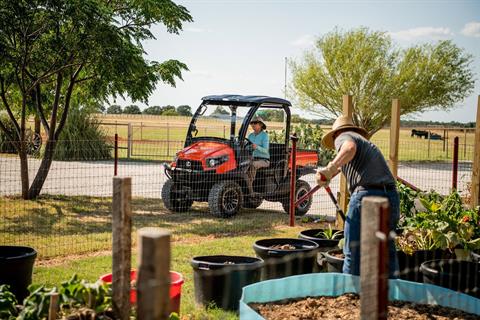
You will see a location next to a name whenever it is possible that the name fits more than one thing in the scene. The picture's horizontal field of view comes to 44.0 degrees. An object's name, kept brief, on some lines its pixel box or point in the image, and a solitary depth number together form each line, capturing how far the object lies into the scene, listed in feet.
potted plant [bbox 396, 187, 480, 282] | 19.47
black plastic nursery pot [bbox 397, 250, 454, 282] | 19.21
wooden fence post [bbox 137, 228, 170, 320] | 7.20
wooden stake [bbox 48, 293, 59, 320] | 10.19
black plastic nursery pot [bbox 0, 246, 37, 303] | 15.15
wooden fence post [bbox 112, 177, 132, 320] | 9.75
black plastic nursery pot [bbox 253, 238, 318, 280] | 17.99
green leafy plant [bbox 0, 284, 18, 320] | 10.96
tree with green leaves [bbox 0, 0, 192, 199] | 38.06
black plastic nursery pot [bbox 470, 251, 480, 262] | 18.88
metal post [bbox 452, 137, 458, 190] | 28.75
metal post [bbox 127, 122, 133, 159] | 85.08
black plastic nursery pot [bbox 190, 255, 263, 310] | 16.20
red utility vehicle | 33.53
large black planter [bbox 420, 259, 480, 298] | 16.37
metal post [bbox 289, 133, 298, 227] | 30.96
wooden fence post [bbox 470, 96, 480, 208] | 26.61
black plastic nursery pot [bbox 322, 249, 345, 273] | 17.54
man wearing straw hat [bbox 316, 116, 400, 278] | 15.89
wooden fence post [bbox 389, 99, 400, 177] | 25.32
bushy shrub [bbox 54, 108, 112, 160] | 74.79
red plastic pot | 13.73
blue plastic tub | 14.03
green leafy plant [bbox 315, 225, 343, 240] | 21.17
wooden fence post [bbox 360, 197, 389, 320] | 7.82
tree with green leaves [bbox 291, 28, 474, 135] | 95.61
